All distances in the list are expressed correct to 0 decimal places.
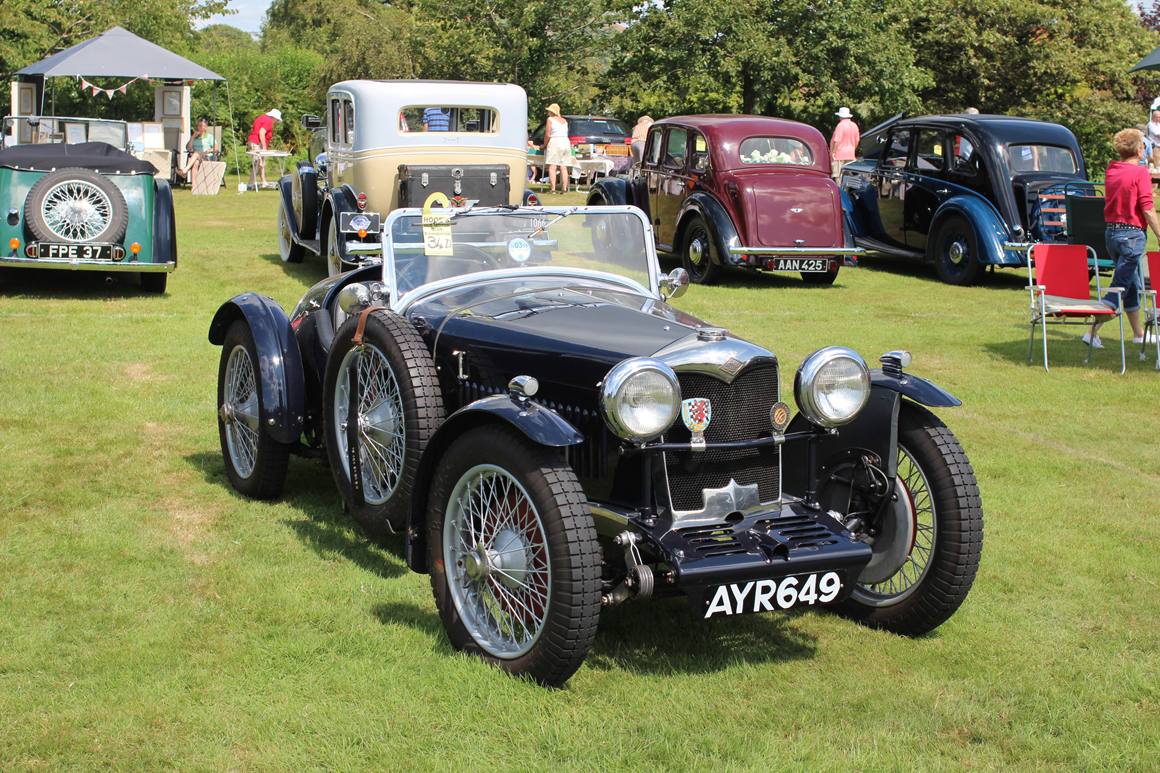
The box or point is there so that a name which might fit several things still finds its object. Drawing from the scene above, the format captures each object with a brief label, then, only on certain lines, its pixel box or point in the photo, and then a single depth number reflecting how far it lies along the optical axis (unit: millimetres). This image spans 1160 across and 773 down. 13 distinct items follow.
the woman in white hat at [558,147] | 21906
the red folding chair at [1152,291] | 8875
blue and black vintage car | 12992
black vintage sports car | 3439
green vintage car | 10227
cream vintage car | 12227
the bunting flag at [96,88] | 23681
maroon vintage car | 12602
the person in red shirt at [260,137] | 23786
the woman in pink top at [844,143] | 19703
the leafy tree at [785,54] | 26422
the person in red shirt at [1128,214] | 8992
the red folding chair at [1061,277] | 9148
